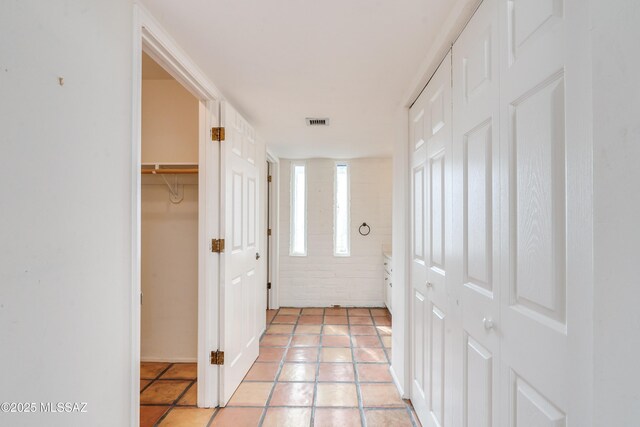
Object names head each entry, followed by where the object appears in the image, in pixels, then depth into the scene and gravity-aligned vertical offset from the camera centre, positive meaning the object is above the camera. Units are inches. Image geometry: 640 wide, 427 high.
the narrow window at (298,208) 191.8 +6.1
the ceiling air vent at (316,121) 114.7 +36.1
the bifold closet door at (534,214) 30.1 +0.5
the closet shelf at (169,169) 101.2 +15.9
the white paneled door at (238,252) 88.7 -10.9
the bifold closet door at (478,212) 42.4 +0.9
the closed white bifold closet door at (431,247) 61.7 -6.5
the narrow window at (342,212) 191.8 +3.7
